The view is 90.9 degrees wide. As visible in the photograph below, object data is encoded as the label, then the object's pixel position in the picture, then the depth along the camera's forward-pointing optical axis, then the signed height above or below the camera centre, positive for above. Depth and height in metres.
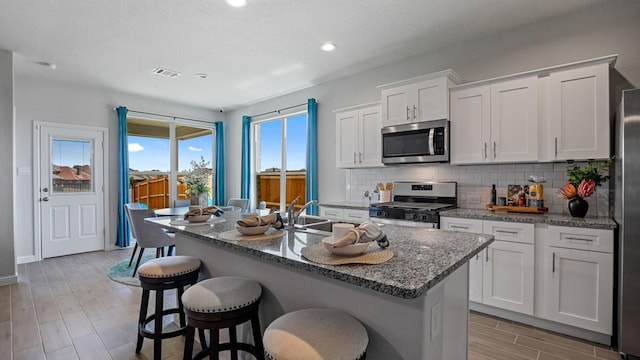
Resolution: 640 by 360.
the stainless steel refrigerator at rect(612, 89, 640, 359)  2.09 -0.36
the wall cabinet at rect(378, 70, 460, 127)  3.34 +0.89
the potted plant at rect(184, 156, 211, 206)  4.98 -0.21
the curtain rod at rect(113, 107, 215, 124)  5.81 +1.23
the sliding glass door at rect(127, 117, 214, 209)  6.04 +0.42
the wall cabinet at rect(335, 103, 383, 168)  4.05 +0.55
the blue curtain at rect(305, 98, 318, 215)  5.07 +0.45
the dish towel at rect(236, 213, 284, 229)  1.81 -0.26
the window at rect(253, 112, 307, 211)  5.74 +0.36
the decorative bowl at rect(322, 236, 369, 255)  1.27 -0.29
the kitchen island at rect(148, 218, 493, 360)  1.14 -0.49
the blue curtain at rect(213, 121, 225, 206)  6.93 +0.19
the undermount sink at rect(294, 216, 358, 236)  2.07 -0.33
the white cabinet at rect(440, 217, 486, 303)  2.88 -0.79
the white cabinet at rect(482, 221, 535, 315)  2.64 -0.78
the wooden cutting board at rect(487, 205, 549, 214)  2.92 -0.30
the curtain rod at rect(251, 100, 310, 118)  5.60 +1.26
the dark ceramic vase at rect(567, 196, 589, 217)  2.62 -0.24
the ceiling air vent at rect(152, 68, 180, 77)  4.46 +1.52
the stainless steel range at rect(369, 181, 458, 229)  3.15 -0.31
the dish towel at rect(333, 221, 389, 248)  1.27 -0.25
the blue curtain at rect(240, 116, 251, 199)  6.45 +0.46
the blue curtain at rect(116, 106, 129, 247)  5.50 -0.01
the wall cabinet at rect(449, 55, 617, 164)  2.58 +0.57
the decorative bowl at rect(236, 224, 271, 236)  1.80 -0.30
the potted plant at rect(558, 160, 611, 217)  2.61 -0.05
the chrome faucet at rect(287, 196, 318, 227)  2.16 -0.27
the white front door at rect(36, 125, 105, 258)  4.98 -0.21
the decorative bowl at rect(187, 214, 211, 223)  2.29 -0.30
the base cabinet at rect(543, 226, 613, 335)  2.31 -0.77
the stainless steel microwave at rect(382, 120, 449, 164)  3.38 +0.40
